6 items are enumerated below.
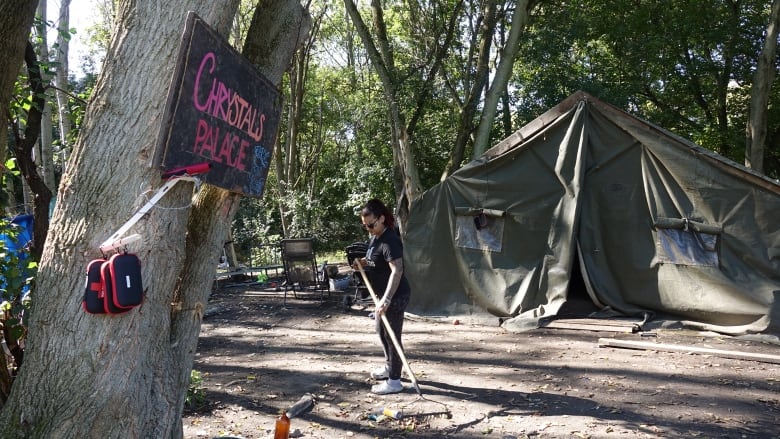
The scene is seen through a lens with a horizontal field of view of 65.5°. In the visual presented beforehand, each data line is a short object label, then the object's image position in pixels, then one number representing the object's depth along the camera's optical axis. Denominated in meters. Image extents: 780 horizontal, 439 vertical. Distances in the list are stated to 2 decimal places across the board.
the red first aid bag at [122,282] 2.69
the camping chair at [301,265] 10.96
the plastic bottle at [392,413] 5.00
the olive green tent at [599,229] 7.78
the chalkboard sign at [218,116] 2.83
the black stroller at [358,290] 10.12
